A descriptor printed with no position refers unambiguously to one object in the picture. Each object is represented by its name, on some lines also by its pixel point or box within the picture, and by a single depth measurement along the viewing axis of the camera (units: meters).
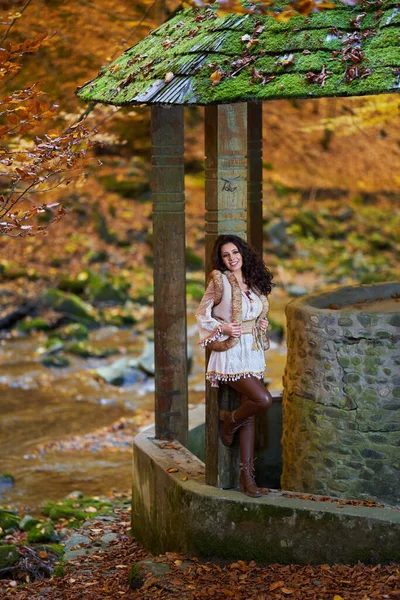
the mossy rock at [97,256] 33.47
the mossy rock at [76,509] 13.98
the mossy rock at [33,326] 27.57
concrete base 9.51
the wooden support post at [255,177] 12.87
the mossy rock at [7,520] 13.58
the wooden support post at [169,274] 11.20
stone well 10.43
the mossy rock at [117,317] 28.65
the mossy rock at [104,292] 30.34
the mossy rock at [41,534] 13.00
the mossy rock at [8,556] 11.52
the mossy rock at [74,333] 26.93
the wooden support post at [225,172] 9.71
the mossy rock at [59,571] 11.01
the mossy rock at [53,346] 25.53
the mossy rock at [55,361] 24.40
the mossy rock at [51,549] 12.23
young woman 9.84
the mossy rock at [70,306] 28.33
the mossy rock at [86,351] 25.30
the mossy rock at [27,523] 13.67
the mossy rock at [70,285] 30.54
